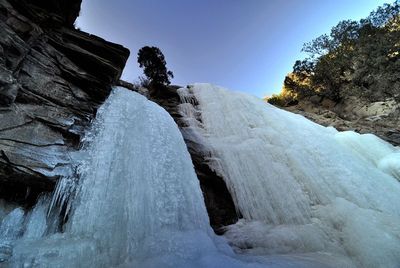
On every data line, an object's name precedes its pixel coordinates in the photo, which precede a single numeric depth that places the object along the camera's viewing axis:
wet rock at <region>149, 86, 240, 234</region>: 6.40
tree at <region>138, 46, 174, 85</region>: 15.30
